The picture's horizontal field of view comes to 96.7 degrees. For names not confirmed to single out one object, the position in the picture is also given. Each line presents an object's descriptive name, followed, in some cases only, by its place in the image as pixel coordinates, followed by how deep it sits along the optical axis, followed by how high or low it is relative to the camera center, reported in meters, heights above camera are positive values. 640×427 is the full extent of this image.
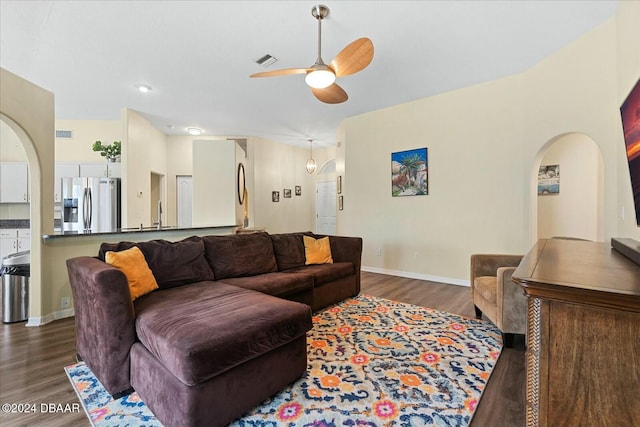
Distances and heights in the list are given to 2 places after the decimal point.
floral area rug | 1.57 -1.12
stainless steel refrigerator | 4.74 +0.12
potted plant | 4.91 +1.10
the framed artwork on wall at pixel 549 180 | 4.83 +0.54
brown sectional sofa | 1.40 -0.70
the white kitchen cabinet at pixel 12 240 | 4.93 -0.48
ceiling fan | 2.29 +1.27
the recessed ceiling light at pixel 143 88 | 3.99 +1.77
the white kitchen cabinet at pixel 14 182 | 4.84 +0.52
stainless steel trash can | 2.84 -0.79
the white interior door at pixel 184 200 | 6.66 +0.29
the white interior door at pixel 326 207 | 7.97 +0.13
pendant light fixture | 7.81 +1.29
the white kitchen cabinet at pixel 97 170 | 5.17 +0.77
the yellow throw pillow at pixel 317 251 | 3.62 -0.51
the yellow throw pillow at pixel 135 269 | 2.09 -0.43
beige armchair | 2.27 -0.77
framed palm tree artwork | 4.57 +0.64
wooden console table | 0.77 -0.40
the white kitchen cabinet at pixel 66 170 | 5.16 +0.77
